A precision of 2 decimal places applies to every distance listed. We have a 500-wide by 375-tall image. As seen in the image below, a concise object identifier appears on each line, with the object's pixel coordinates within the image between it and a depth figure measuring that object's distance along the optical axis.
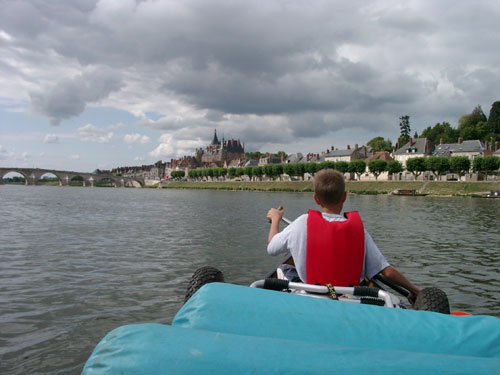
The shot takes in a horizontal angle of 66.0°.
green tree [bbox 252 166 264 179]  143.62
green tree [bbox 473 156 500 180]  82.75
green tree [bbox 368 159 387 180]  101.12
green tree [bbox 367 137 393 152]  147.80
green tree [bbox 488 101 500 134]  125.75
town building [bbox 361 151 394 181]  114.06
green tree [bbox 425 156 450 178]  88.50
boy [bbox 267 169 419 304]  4.16
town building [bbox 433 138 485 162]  100.25
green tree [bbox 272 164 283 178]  131.62
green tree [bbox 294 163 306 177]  123.00
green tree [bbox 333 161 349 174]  108.57
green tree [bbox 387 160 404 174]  99.00
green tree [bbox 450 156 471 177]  86.88
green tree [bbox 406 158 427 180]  91.25
